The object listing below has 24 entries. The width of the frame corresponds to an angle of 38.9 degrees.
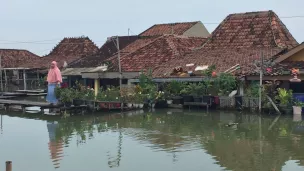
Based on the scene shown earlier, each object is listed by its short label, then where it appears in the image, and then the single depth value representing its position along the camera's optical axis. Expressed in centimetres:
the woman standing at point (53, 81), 1923
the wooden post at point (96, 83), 2494
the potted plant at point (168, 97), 2053
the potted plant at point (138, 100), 1951
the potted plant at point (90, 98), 1930
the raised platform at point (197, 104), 1961
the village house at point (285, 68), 1781
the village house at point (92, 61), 2792
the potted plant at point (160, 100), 2031
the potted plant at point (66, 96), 1858
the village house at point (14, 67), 3513
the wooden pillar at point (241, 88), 1905
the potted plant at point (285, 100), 1706
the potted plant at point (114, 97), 1930
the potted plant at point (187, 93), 1989
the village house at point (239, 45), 2094
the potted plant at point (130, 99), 1941
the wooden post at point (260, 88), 1745
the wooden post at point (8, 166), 616
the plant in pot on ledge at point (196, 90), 1953
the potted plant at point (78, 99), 1936
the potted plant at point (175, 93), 2042
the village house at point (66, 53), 3412
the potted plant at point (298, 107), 1697
